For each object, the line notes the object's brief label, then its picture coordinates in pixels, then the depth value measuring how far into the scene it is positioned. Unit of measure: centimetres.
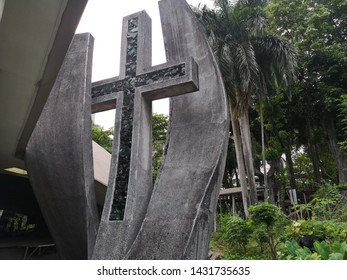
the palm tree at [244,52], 1061
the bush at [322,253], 258
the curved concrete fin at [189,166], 353
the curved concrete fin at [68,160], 445
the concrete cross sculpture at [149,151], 367
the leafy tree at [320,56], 1540
